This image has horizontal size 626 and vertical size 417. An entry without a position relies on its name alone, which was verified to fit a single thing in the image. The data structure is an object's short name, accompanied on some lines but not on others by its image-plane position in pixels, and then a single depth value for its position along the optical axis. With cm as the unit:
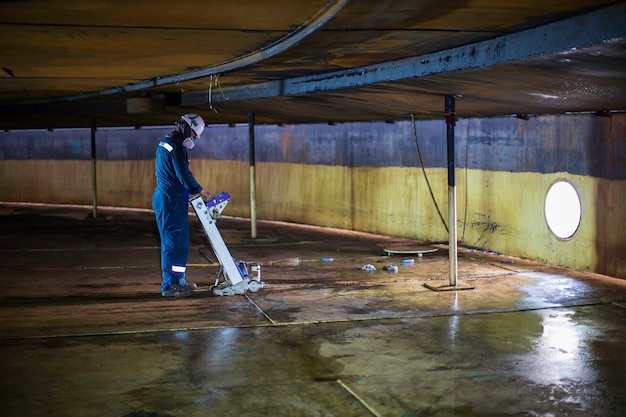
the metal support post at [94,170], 1659
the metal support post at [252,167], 1254
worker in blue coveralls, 793
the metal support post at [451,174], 804
